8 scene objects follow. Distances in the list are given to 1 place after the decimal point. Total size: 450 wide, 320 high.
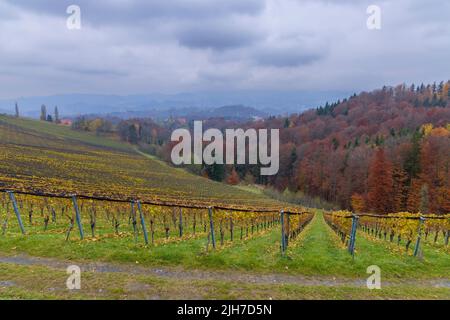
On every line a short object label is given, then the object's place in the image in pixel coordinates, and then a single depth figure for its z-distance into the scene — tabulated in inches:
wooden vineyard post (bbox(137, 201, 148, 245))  450.9
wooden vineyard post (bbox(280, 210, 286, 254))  437.4
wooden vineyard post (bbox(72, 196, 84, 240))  456.6
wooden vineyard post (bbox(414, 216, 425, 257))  463.8
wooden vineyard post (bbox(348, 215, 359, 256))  448.7
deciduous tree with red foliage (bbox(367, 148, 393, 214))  2468.0
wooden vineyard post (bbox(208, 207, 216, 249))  459.2
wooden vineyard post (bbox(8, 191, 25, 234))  491.3
